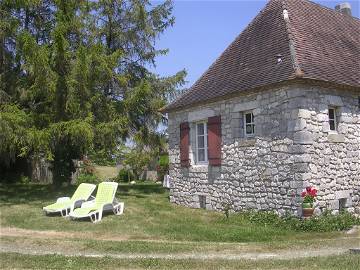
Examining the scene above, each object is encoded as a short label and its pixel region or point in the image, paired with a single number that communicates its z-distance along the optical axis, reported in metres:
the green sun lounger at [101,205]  11.96
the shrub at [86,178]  24.95
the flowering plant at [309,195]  11.01
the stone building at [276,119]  11.59
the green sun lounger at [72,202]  12.78
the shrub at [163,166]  25.24
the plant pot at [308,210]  10.98
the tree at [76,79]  15.41
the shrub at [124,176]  28.84
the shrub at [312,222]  10.85
